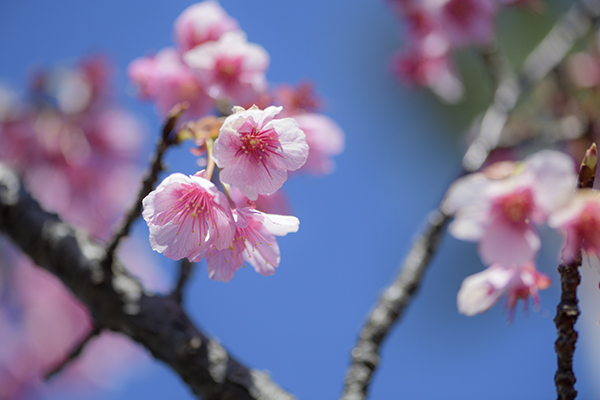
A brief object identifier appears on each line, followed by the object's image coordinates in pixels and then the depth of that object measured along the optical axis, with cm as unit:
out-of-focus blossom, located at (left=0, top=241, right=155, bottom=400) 203
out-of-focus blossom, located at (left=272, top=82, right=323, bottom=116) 92
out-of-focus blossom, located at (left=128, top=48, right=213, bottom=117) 93
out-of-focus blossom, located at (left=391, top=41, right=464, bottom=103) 129
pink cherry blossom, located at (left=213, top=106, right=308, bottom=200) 85
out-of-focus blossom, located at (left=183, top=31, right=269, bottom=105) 91
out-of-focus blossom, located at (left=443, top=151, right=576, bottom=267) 86
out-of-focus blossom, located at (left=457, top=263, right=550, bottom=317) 87
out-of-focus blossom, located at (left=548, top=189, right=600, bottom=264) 84
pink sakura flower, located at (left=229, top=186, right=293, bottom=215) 93
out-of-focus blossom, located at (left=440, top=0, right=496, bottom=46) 107
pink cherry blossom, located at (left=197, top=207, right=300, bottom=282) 86
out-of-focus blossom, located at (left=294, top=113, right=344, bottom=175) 92
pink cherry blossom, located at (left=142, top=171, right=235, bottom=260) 85
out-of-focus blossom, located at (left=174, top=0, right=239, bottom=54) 93
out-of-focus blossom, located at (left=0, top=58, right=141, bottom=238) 136
